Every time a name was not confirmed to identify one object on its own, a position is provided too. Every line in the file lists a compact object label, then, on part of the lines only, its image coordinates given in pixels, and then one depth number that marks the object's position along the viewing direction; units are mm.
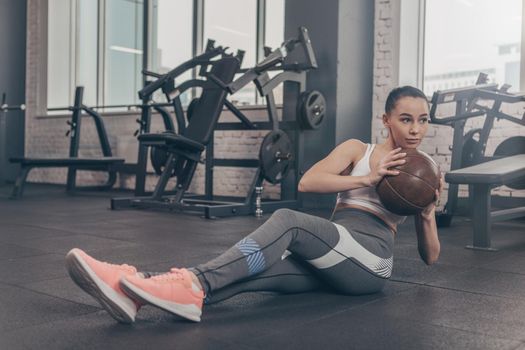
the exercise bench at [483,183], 2857
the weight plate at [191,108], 4996
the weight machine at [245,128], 4340
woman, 1436
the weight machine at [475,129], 3771
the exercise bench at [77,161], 5687
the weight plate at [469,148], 4291
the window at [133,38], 6074
